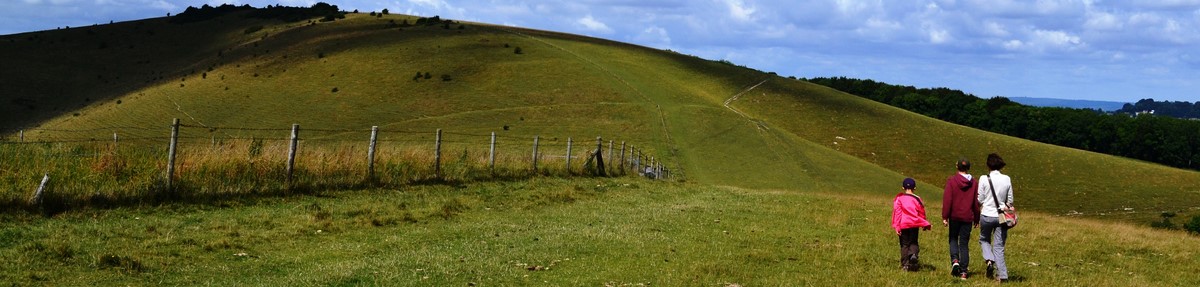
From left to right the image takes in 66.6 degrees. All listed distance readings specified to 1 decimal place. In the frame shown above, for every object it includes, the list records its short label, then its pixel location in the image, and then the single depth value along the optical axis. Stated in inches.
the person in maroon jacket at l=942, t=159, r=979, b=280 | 537.0
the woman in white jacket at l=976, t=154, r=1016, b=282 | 522.6
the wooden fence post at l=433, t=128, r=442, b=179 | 1060.5
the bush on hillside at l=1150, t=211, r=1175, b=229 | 2726.9
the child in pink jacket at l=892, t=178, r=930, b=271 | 556.1
